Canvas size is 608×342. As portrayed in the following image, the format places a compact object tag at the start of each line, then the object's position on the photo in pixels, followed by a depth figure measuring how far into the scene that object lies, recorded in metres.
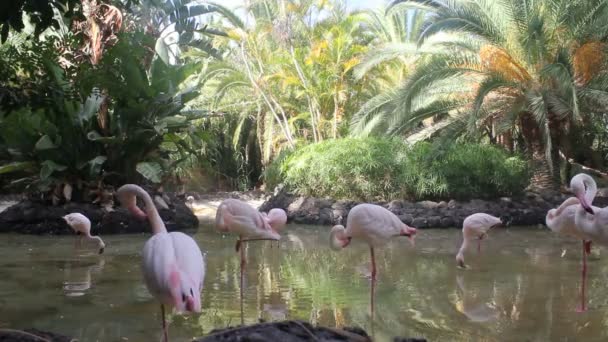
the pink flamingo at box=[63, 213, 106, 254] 8.14
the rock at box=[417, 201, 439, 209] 12.44
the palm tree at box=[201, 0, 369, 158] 18.16
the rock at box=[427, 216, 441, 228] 11.98
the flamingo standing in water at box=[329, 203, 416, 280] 5.65
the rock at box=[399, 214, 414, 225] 11.88
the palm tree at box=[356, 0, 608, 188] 12.61
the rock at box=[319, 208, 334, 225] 12.71
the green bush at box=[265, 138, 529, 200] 12.98
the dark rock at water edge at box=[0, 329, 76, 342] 2.89
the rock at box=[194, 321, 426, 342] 2.88
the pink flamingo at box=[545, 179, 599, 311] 5.30
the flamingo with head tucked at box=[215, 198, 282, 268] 5.71
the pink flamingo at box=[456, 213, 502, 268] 7.11
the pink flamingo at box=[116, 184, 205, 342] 3.21
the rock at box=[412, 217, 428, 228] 11.92
